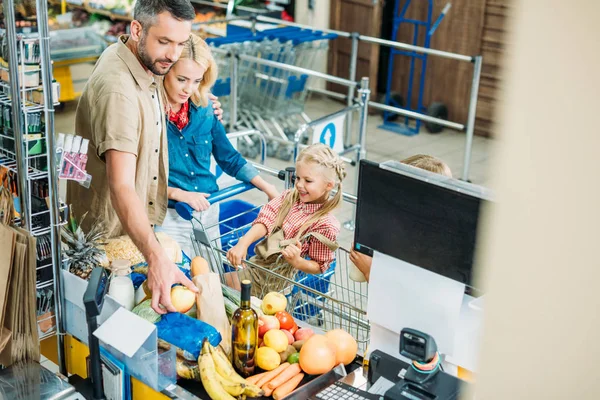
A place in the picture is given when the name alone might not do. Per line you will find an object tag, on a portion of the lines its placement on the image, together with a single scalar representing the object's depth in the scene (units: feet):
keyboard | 6.36
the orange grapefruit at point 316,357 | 6.76
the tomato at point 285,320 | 7.41
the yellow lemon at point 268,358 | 6.88
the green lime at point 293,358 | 6.97
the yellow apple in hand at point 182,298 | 7.13
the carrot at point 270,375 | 6.68
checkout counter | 5.93
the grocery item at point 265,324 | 7.23
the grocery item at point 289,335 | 7.27
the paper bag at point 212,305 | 7.16
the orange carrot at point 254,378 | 6.67
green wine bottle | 6.71
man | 8.41
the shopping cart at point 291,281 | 7.74
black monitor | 5.86
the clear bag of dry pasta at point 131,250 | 8.38
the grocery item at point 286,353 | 7.03
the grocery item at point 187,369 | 6.70
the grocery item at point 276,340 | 6.97
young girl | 9.87
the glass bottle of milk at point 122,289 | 7.22
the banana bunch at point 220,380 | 6.49
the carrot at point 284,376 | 6.62
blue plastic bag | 6.62
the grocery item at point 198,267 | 7.67
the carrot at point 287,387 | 6.54
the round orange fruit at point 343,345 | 7.02
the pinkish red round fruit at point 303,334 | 7.45
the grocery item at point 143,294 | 7.46
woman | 10.41
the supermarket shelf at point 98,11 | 31.09
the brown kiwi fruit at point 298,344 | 7.16
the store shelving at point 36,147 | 6.98
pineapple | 7.97
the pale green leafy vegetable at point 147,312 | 6.91
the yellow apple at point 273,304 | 7.57
